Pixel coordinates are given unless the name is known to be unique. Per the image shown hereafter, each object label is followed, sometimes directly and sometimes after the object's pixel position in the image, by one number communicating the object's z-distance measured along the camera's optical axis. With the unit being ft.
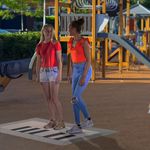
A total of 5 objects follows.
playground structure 45.96
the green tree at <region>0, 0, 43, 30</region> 82.82
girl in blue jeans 23.13
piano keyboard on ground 22.80
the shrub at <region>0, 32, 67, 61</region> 57.00
